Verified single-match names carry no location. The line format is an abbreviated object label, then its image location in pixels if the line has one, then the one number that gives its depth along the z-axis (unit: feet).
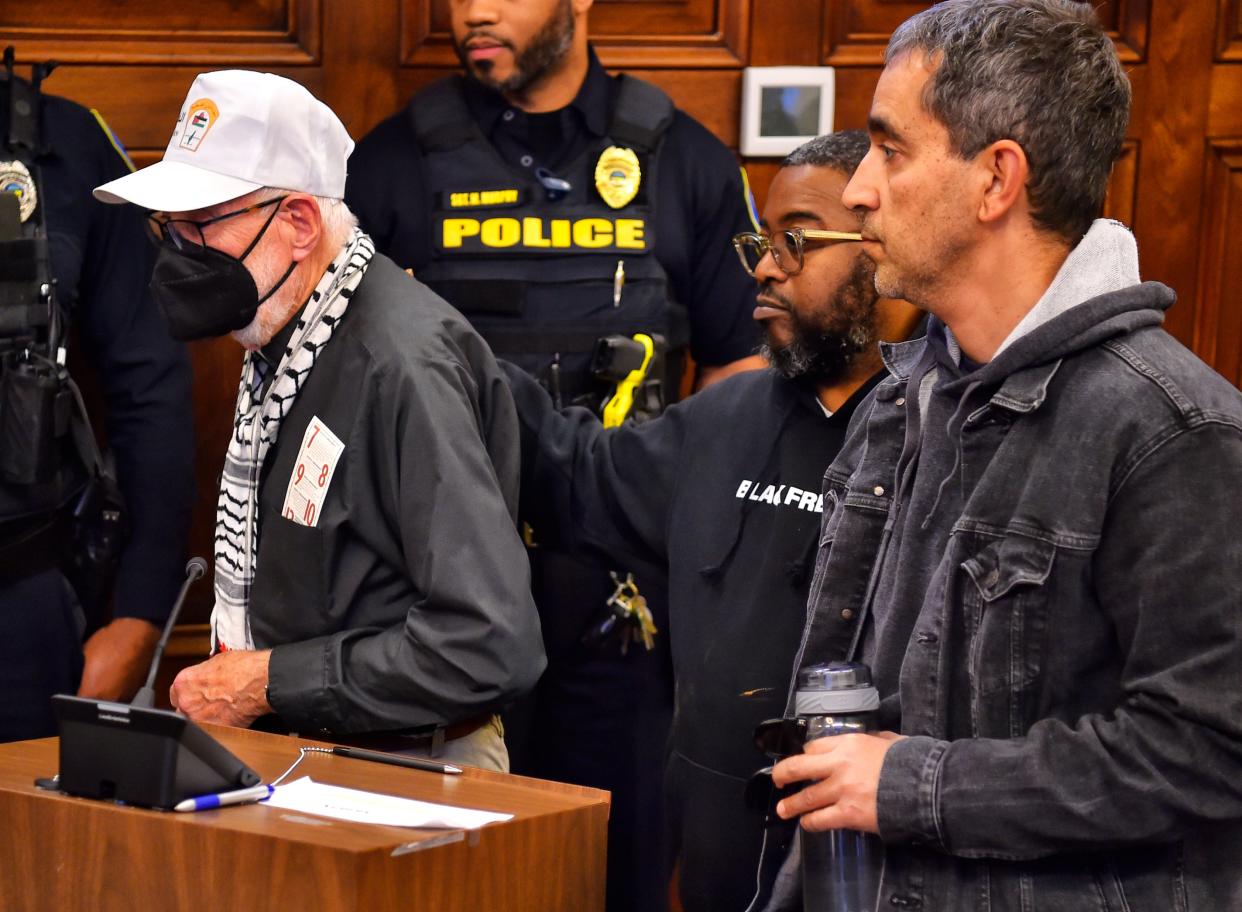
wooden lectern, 10.66
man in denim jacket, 10.60
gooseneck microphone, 11.91
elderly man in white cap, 12.20
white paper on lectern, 10.88
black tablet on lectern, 10.91
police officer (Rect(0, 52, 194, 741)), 14.29
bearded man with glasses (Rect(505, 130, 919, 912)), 12.45
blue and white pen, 10.91
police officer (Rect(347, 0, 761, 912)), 14.88
